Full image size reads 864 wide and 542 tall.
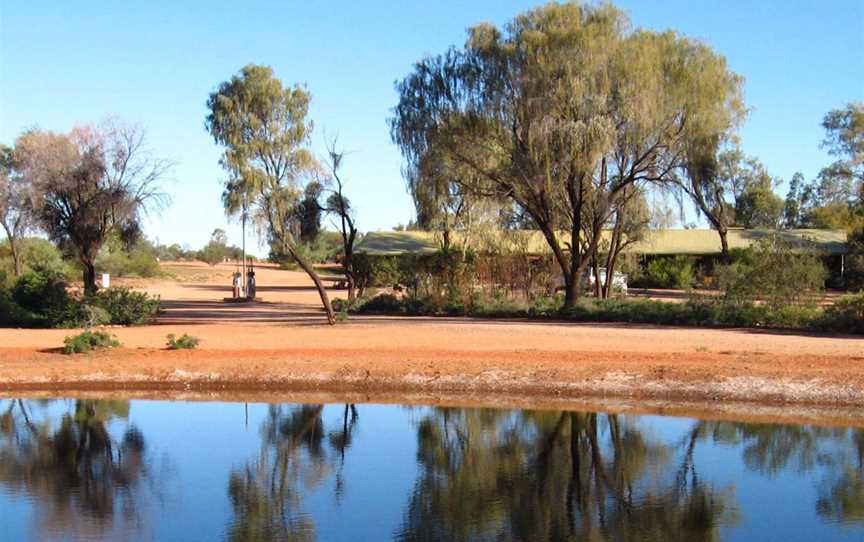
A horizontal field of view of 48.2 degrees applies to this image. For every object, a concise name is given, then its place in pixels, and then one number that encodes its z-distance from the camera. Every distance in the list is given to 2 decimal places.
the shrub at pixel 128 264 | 72.51
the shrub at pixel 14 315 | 30.67
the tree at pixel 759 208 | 78.62
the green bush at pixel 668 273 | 57.41
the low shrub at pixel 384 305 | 36.88
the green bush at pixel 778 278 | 29.44
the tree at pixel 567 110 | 30.42
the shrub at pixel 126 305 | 31.36
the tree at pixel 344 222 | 40.95
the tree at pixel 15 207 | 42.94
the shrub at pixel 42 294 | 30.84
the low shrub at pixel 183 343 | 23.75
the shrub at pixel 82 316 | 30.47
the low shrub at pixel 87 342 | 22.86
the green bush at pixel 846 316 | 27.45
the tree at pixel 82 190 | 37.06
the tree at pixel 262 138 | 30.28
